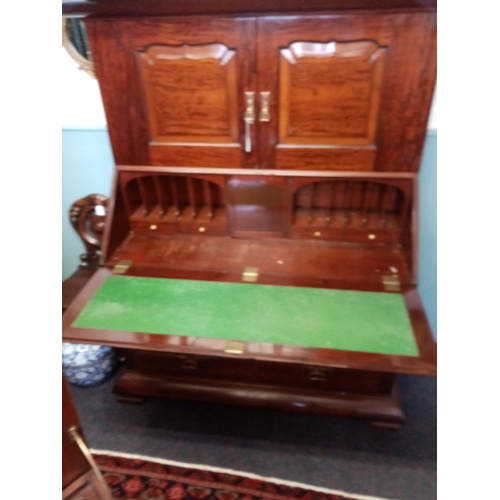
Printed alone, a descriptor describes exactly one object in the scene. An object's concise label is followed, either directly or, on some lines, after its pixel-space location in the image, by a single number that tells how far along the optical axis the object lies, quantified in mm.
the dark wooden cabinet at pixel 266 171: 1059
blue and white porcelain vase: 1675
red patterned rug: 1334
